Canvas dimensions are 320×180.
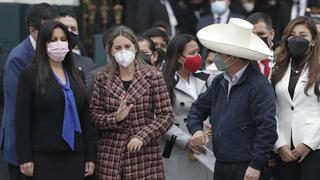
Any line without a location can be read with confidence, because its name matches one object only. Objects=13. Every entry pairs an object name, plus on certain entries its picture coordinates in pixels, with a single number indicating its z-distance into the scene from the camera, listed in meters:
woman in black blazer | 12.73
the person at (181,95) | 14.62
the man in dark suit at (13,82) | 13.43
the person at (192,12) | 26.44
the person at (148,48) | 15.36
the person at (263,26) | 16.13
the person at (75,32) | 15.87
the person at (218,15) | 23.41
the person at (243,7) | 27.01
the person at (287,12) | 25.25
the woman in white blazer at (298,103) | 13.23
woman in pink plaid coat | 13.20
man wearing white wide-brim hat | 12.45
